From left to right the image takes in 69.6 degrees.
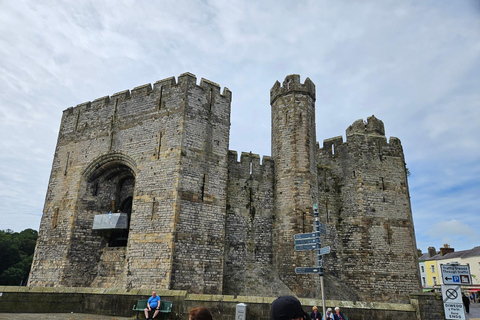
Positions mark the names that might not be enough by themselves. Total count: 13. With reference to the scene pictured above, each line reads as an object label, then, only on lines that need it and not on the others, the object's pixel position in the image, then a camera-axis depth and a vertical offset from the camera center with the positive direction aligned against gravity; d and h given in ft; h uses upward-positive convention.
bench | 32.27 -2.56
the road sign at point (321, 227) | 25.71 +3.91
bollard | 26.63 -2.33
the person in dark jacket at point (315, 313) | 27.34 -2.37
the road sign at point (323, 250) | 24.86 +2.20
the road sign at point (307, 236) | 25.36 +3.33
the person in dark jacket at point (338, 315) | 28.66 -2.60
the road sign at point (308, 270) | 25.40 +0.83
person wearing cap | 7.01 -0.55
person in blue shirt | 31.48 -2.35
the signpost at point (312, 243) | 24.98 +2.77
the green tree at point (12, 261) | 131.55 +5.17
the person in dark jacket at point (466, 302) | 51.43 -2.29
